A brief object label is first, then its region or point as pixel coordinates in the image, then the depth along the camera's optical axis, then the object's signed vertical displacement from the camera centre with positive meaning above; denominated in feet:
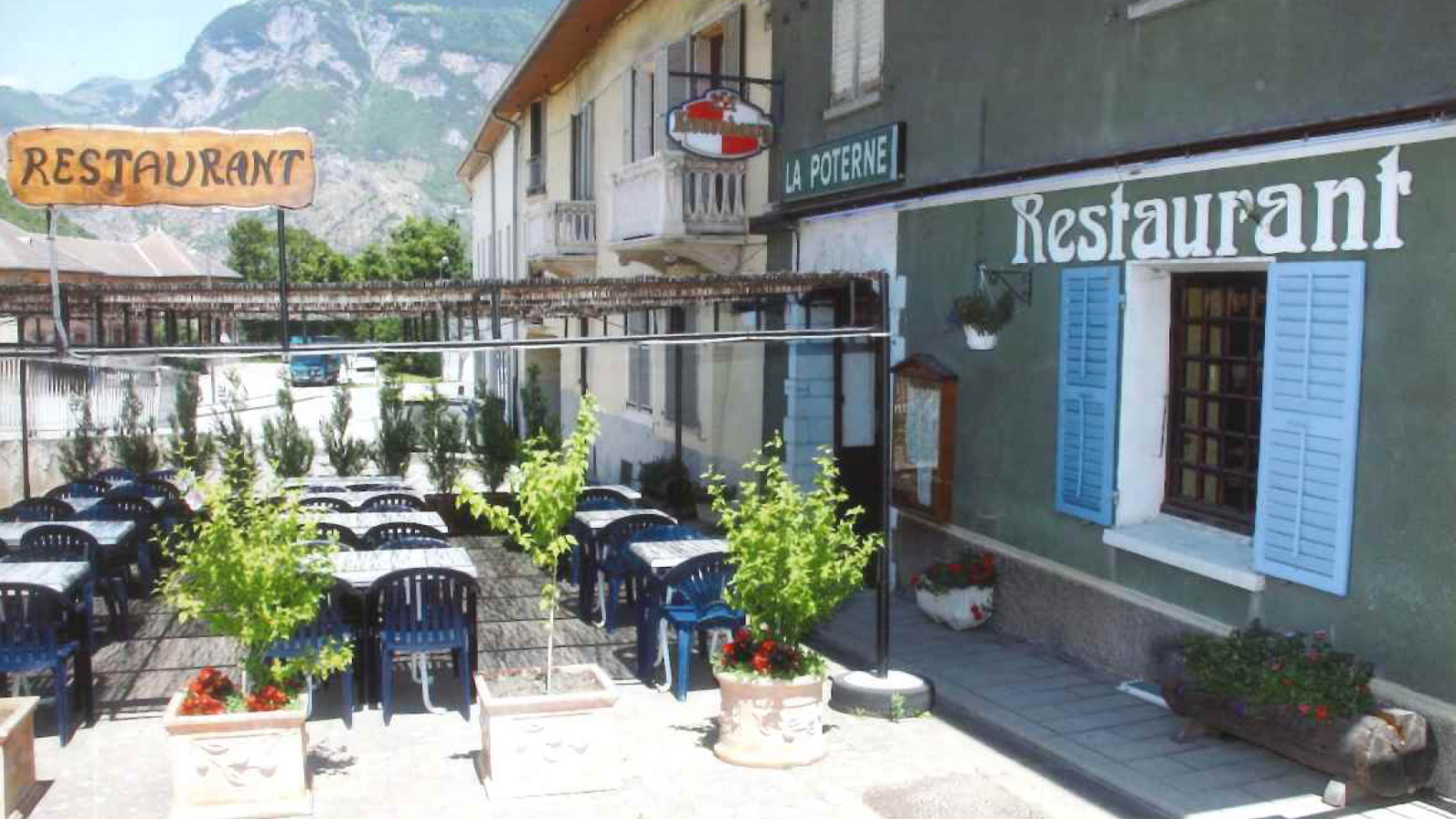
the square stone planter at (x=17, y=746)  21.62 -7.35
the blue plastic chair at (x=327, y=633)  26.99 -6.71
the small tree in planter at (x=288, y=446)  55.21 -5.79
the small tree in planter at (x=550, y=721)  23.16 -7.20
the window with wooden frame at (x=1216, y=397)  27.86 -1.78
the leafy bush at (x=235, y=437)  53.11 -5.43
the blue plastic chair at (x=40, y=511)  37.24 -5.77
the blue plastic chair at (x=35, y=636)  25.53 -6.41
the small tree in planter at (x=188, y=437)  54.29 -5.50
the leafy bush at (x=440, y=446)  55.31 -5.71
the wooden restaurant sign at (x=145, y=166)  24.99 +2.72
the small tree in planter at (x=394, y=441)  55.16 -5.48
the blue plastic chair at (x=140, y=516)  38.33 -6.09
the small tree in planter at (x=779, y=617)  24.61 -5.78
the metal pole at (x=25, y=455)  43.75 -5.00
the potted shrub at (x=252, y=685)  21.79 -6.45
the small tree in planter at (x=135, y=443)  55.31 -5.67
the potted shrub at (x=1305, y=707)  21.43 -6.76
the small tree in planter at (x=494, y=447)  55.42 -5.73
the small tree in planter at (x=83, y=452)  55.83 -6.15
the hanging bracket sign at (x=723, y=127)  44.91 +6.40
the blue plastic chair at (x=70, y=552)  31.01 -5.86
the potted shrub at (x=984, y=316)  33.37 -0.07
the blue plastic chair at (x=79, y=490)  42.73 -5.94
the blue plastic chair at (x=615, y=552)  34.37 -6.41
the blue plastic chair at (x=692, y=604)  29.04 -6.58
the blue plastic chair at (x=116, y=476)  46.83 -5.97
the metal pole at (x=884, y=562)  28.07 -5.32
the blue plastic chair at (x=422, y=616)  27.30 -6.41
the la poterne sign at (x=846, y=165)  39.04 +4.68
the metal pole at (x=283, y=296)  25.01 +0.25
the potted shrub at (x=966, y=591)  34.22 -7.22
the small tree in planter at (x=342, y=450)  55.88 -5.91
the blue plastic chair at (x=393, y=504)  40.32 -5.99
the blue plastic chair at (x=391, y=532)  33.17 -5.65
